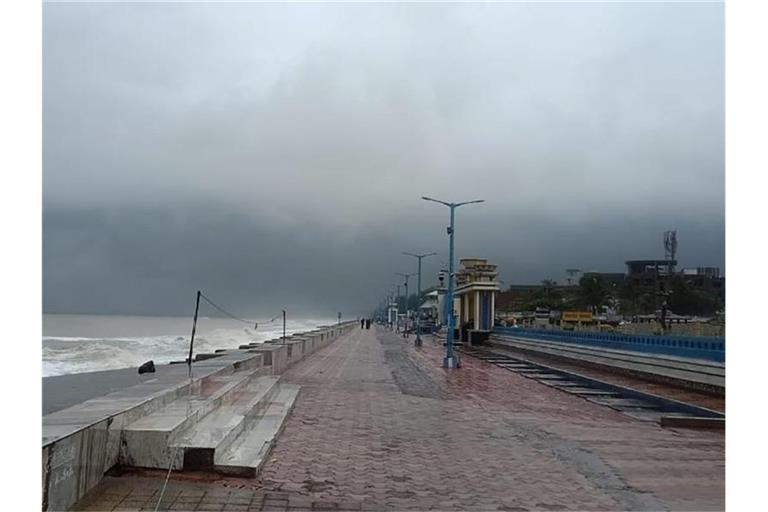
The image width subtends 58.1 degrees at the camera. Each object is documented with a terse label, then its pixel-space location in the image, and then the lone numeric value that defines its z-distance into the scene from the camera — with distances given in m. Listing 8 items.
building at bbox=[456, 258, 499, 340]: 42.41
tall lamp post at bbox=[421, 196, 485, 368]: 22.64
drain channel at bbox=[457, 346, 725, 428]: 10.87
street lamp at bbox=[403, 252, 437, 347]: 40.76
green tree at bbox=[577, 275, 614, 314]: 74.56
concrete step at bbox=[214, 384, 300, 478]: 6.20
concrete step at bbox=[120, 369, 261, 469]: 5.81
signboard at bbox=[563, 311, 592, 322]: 50.71
